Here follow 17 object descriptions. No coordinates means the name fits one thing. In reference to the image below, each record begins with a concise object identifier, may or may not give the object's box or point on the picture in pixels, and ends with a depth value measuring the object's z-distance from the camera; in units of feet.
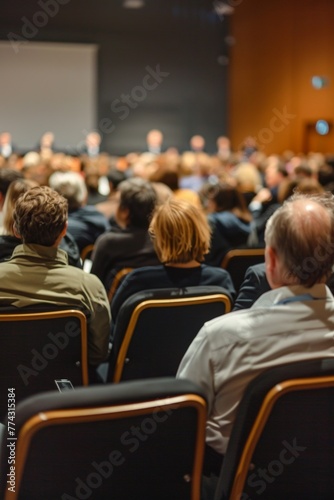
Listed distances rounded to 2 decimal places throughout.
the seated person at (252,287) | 8.64
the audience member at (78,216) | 14.56
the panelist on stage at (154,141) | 46.01
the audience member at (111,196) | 17.83
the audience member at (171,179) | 18.17
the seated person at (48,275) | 7.92
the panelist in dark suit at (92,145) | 43.37
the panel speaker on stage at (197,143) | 45.24
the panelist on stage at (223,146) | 45.26
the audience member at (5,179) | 13.69
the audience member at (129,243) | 11.63
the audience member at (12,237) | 9.61
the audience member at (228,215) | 14.35
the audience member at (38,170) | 19.00
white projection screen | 44.80
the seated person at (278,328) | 5.21
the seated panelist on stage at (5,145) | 42.11
